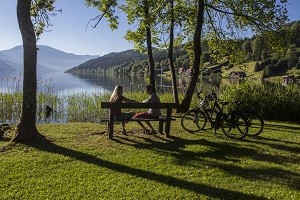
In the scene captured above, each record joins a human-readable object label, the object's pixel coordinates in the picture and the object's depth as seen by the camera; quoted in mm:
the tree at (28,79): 7012
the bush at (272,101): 12454
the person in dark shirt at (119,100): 7966
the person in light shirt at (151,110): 8165
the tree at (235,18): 12252
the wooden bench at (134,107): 7584
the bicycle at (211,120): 8323
